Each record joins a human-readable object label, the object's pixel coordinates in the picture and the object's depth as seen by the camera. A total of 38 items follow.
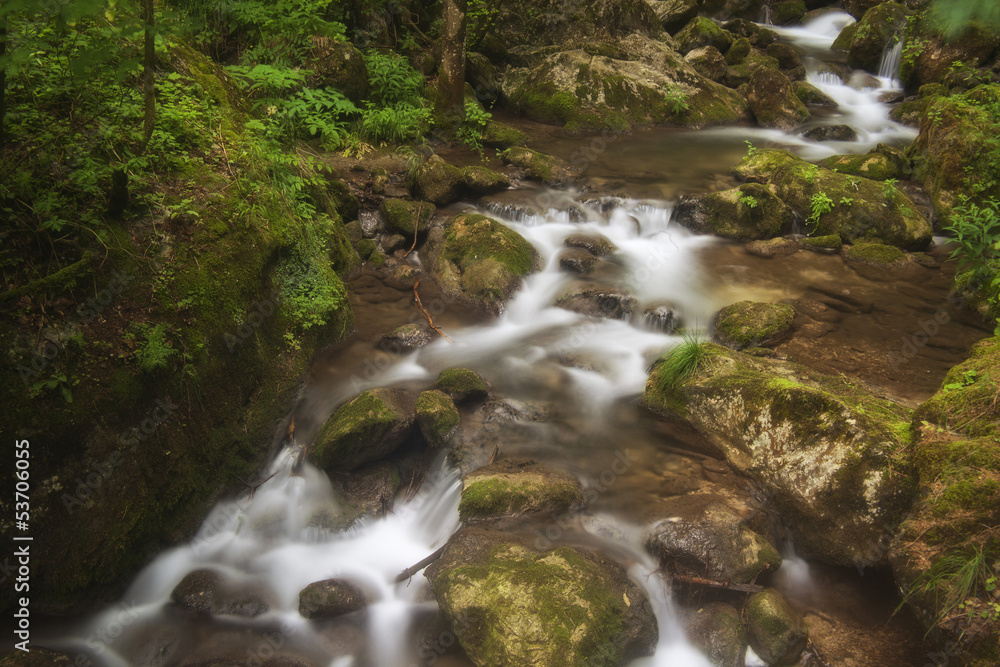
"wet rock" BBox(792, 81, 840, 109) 14.15
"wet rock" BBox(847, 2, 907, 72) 14.88
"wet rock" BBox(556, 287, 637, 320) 7.21
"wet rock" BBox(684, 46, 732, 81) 14.72
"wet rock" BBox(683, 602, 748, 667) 3.84
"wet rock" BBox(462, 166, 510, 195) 9.11
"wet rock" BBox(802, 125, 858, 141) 12.21
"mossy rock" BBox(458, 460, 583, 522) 4.66
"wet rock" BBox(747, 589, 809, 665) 3.72
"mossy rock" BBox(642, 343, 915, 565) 4.08
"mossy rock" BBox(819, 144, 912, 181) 9.76
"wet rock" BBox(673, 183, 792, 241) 8.66
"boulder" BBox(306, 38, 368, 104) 9.35
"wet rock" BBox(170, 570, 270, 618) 4.20
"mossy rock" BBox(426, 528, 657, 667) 3.70
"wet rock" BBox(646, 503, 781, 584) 4.13
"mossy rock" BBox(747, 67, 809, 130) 12.94
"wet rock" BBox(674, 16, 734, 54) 15.94
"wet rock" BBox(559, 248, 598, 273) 7.96
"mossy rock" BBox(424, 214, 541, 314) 7.45
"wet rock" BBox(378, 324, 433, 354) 6.52
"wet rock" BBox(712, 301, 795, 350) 6.42
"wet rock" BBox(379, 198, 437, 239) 8.29
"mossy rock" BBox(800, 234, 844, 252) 8.31
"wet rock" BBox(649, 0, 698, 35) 16.97
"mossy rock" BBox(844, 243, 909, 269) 7.93
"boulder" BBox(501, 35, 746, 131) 12.88
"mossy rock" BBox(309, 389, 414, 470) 4.94
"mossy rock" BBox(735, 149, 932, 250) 8.33
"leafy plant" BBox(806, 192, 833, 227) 8.56
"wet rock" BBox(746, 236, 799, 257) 8.34
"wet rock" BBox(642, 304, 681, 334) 7.01
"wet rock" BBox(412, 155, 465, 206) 8.79
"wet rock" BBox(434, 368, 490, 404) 5.72
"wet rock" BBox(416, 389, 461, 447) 5.28
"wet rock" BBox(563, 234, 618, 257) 8.35
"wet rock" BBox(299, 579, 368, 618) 4.21
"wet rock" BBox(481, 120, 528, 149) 11.17
